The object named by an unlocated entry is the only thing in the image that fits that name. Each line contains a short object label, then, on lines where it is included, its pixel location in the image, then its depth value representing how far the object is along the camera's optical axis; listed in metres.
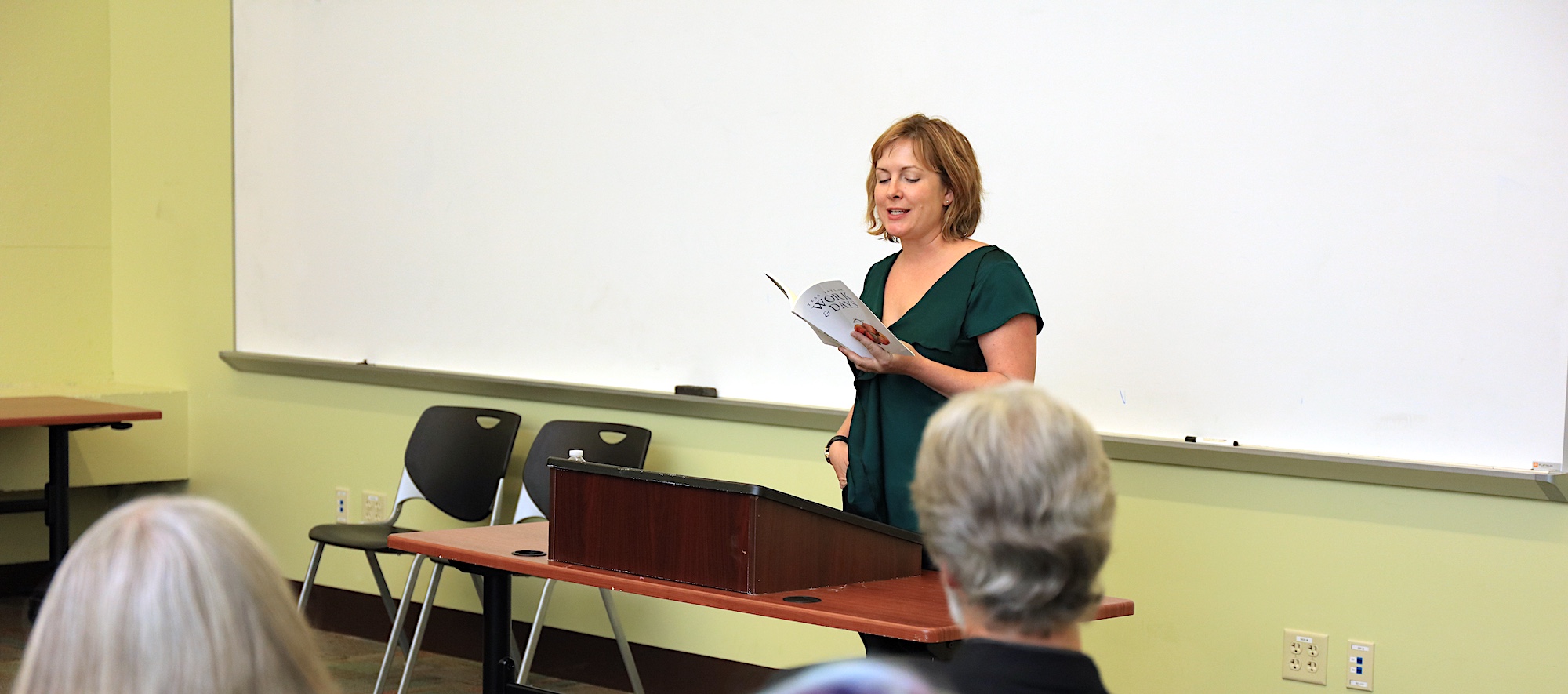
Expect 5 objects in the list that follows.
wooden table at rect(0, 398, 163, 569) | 4.64
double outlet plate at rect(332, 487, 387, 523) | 4.95
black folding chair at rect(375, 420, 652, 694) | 4.02
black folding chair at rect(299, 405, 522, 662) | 4.36
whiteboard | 2.88
